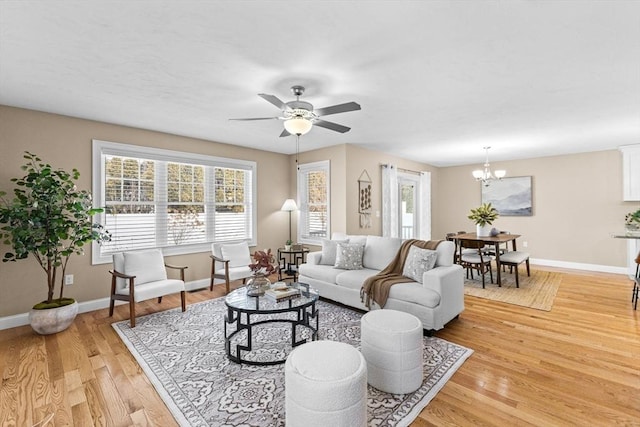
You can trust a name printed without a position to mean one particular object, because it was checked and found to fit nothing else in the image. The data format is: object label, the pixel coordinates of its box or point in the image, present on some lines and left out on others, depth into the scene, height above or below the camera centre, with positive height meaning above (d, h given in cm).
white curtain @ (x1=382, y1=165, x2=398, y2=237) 636 +33
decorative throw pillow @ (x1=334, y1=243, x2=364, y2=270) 420 -62
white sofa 315 -85
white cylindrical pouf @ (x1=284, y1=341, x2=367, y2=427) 157 -97
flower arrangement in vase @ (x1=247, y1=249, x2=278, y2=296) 306 -61
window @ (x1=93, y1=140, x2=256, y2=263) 422 +30
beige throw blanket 344 -80
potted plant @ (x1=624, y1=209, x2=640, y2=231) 519 -19
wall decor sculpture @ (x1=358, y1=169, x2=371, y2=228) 582 +31
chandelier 598 +81
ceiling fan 275 +99
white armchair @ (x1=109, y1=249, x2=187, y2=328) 351 -82
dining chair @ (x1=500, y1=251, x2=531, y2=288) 499 -81
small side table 538 -95
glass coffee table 268 -128
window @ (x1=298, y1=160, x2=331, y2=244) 591 +28
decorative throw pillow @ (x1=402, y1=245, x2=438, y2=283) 350 -60
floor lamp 579 +18
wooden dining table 494 -46
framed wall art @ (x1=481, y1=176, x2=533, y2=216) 716 +44
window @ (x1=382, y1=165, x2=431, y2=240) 753 +26
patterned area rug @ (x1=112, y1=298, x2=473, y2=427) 197 -132
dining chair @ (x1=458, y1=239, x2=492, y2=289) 500 -82
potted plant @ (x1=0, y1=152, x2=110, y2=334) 317 -8
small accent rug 421 -127
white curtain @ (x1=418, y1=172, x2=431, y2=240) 794 +31
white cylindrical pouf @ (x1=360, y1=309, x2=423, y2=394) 213 -105
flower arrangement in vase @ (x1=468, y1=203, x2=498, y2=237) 544 -10
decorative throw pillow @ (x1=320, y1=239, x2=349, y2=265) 450 -57
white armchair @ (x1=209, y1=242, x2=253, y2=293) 460 -77
